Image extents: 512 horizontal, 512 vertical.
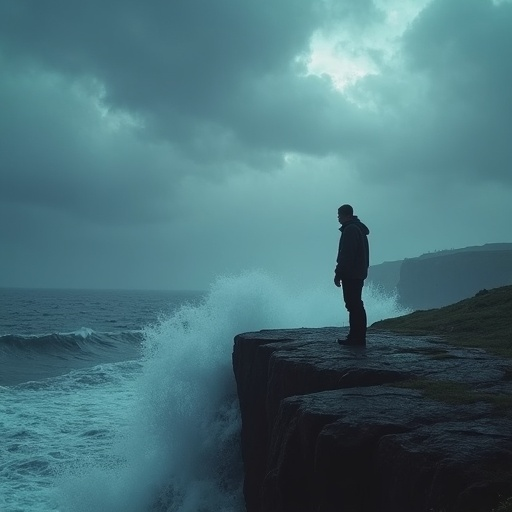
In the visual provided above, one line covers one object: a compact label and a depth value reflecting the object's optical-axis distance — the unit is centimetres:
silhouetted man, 682
